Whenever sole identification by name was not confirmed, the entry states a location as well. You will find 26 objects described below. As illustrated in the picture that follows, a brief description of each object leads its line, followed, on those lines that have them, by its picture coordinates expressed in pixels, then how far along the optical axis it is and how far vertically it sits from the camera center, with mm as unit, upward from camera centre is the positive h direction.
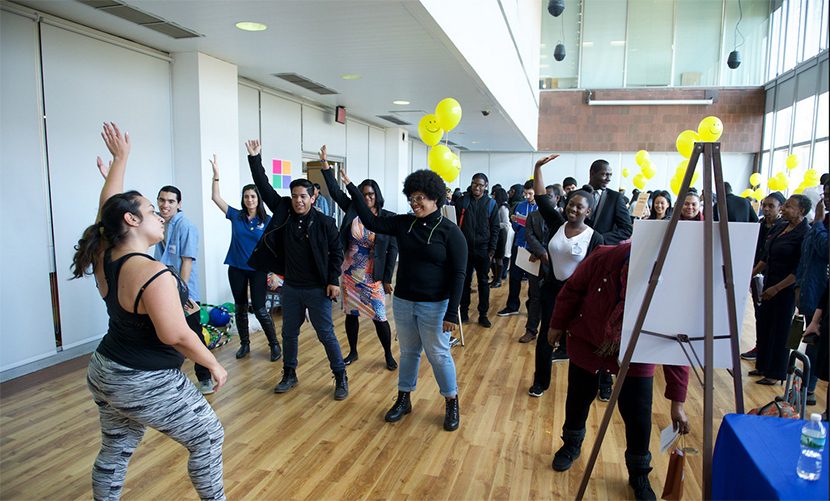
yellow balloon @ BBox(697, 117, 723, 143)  6352 +946
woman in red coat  2314 -743
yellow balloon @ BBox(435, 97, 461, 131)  4984 +869
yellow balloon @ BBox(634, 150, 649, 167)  11054 +991
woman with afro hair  3131 -493
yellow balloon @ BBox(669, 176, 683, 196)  6535 +251
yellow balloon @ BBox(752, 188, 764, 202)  10809 +185
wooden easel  1831 -264
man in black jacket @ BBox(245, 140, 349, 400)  3635 -462
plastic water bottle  1270 -649
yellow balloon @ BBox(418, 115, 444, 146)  5184 +730
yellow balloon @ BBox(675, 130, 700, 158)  6885 +836
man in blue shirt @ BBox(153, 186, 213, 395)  3779 -364
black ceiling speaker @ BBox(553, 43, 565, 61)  13925 +4178
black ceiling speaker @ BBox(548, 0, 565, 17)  9500 +3725
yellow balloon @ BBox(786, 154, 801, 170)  10031 +853
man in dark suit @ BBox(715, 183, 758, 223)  5188 -71
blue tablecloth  1250 -714
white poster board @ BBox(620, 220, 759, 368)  1941 -349
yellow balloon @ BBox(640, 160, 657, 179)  10445 +681
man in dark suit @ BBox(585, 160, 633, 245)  4020 -95
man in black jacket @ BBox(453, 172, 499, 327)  5855 -351
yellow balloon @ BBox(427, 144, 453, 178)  5281 +417
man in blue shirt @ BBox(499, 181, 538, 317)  6360 -908
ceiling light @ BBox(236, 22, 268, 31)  4211 +1452
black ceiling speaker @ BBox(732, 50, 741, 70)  12656 +3674
